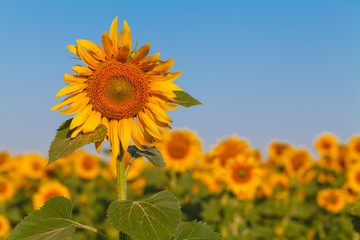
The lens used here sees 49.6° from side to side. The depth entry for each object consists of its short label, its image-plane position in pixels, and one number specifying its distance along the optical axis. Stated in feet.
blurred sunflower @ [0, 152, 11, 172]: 37.73
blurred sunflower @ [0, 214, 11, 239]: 25.90
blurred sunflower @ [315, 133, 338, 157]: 39.40
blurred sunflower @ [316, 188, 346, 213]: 30.07
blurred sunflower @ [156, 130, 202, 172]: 24.86
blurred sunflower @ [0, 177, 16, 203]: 32.08
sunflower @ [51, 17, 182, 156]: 7.34
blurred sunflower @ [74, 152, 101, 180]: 34.53
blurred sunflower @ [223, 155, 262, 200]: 23.25
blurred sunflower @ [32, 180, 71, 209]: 25.69
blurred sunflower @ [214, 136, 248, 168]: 24.24
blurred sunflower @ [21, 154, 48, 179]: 34.73
